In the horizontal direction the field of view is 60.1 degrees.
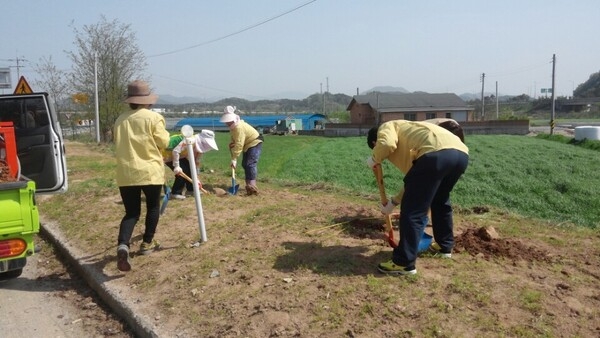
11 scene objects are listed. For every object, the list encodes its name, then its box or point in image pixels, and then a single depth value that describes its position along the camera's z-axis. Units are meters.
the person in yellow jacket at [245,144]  8.48
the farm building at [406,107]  60.00
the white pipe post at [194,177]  5.49
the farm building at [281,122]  63.87
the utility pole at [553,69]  42.75
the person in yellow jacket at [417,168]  4.17
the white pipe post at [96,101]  26.86
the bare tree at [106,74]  29.77
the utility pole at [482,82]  62.16
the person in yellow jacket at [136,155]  4.82
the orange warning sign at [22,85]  15.12
